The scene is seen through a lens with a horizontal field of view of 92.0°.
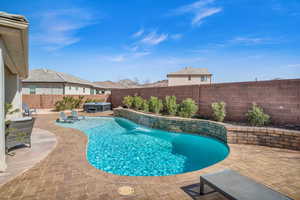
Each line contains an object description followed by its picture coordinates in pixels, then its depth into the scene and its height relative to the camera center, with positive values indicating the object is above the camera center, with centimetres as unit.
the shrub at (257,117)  697 -88
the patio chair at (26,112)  1280 -123
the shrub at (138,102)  1384 -35
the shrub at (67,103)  1758 -62
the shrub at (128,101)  1495 -27
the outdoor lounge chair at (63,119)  1136 -164
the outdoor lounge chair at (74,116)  1206 -148
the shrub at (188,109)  970 -69
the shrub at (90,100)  1977 -24
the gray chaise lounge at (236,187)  211 -143
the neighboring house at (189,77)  2877 +447
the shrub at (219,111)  827 -70
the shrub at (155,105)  1158 -52
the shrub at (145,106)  1266 -67
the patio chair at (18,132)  442 -110
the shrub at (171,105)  1057 -48
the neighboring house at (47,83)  2002 +213
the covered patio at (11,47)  311 +160
